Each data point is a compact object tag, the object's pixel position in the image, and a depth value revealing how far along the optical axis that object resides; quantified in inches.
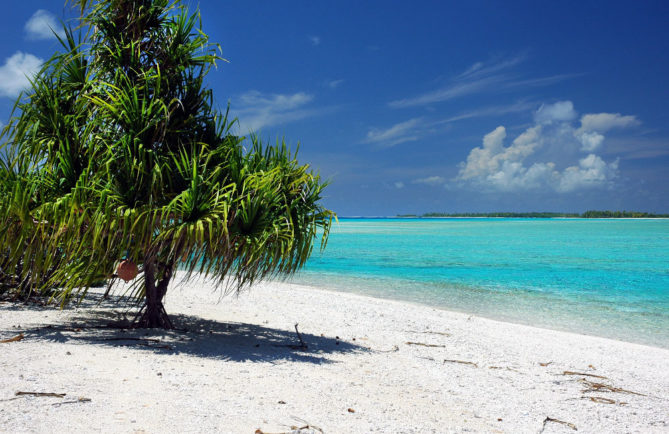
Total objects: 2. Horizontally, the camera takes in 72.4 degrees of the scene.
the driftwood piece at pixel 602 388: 213.3
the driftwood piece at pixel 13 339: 198.8
